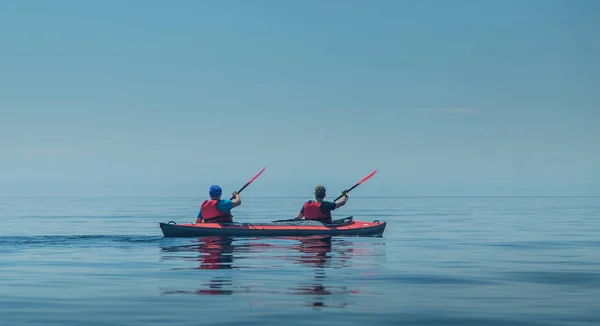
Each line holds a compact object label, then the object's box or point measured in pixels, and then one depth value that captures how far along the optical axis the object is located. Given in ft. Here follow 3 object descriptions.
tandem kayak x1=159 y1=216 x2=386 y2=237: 82.99
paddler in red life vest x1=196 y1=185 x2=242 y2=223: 84.43
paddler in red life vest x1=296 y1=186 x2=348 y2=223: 85.71
